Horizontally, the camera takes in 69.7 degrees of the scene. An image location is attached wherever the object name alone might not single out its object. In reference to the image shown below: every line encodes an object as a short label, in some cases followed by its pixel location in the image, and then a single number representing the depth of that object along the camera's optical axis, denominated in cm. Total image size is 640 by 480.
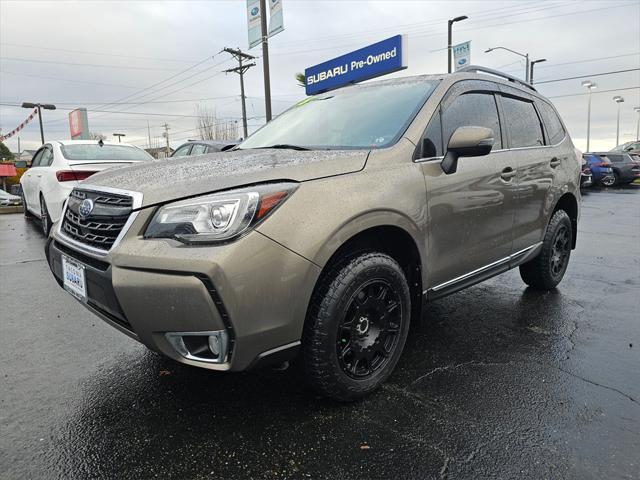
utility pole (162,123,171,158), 7078
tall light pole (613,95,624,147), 4806
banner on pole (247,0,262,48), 1454
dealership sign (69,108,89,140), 2764
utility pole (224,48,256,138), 3211
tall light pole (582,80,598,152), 3659
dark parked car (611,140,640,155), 2900
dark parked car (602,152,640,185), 1964
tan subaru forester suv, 188
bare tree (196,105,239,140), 5388
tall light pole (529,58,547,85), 2825
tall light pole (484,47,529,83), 2432
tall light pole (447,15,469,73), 1983
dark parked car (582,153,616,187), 1942
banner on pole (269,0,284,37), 1324
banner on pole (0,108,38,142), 3388
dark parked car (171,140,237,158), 992
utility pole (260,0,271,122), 1426
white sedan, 600
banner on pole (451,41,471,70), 1983
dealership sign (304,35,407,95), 1528
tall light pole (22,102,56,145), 3831
